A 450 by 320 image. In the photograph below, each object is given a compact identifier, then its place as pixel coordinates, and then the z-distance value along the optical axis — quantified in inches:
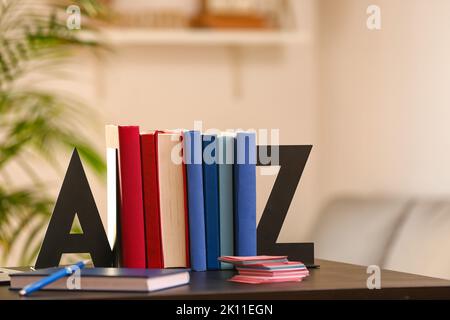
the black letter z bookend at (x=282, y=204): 93.8
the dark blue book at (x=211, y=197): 92.0
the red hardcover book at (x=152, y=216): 91.5
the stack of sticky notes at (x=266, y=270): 86.5
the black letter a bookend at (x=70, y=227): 91.4
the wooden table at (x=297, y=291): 82.0
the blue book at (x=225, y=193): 92.2
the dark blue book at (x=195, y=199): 91.4
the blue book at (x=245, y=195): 91.9
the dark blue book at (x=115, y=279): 82.7
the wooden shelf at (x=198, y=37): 186.9
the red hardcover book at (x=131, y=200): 91.2
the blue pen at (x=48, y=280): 82.7
